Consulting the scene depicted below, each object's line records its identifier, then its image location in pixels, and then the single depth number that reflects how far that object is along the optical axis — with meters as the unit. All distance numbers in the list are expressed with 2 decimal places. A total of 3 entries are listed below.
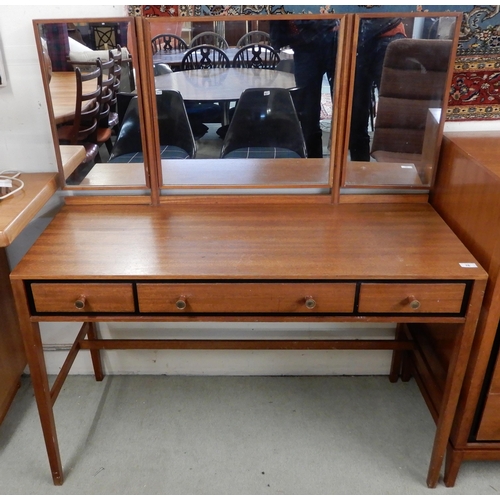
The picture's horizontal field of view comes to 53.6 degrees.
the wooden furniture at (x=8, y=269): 1.36
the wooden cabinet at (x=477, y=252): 1.32
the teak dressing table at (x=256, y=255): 1.31
